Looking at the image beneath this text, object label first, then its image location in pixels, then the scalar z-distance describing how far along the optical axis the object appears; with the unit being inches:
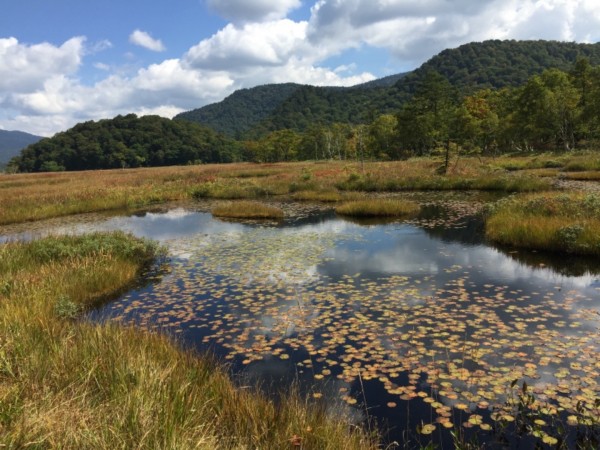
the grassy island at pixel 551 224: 522.3
